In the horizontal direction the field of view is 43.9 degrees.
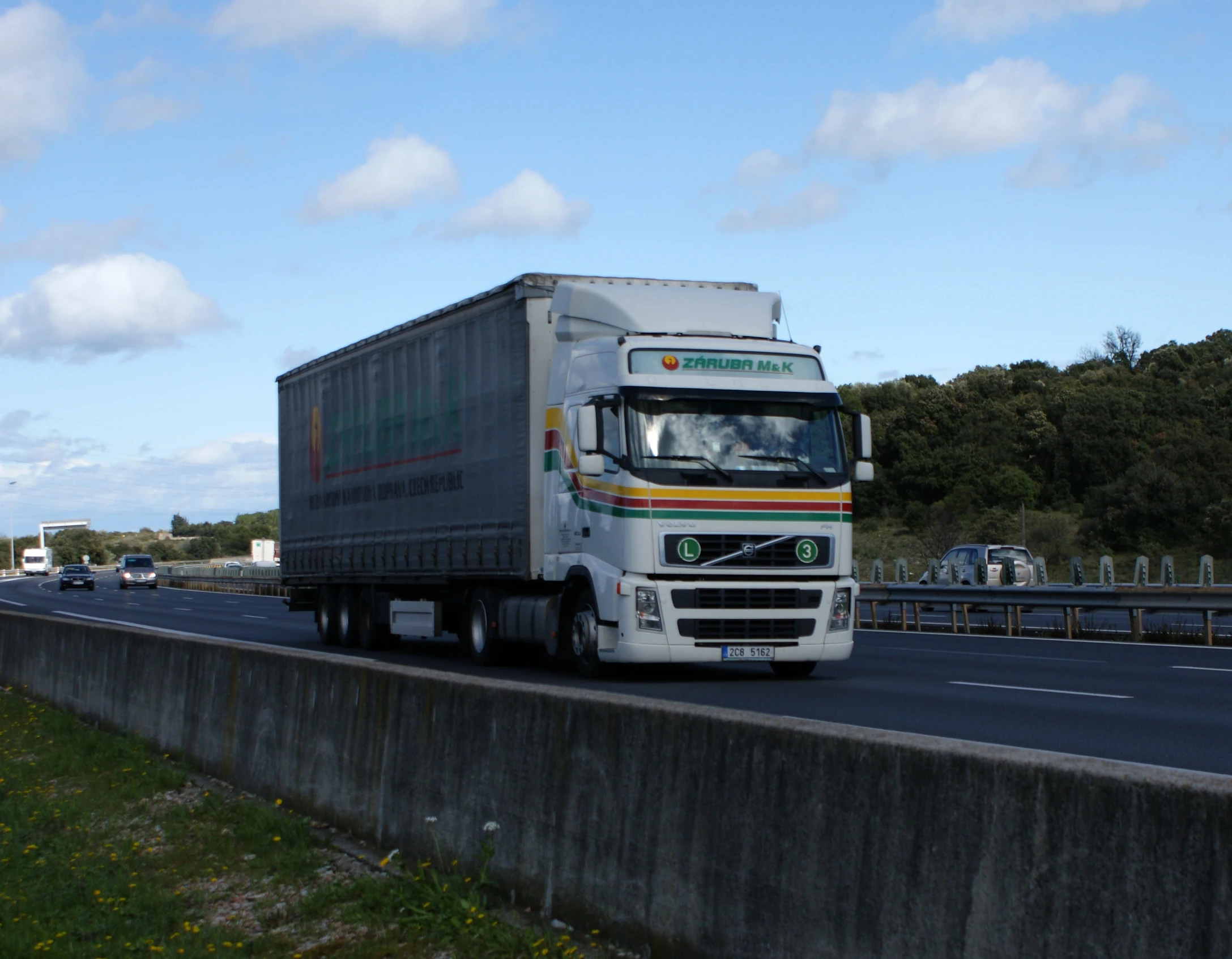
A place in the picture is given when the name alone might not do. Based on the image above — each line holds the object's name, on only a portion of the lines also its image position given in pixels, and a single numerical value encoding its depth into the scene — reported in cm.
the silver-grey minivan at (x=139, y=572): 7750
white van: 14275
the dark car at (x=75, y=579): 7669
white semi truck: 1497
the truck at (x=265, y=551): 9269
